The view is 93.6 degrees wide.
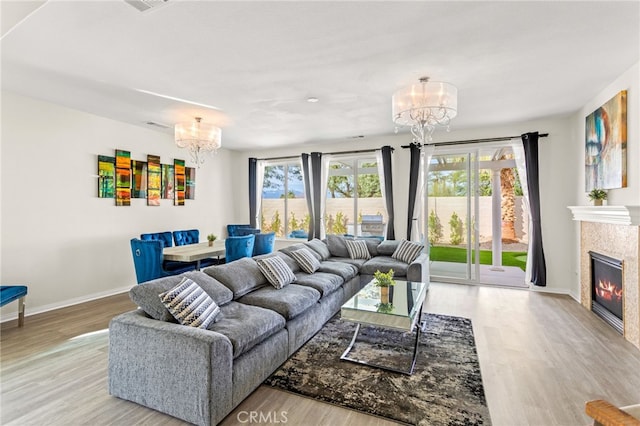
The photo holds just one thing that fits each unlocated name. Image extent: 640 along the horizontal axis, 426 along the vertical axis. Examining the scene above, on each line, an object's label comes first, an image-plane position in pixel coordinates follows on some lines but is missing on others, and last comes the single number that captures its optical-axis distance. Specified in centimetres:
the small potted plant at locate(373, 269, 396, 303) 306
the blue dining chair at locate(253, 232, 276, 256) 541
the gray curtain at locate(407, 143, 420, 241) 579
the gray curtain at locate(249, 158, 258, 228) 746
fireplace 347
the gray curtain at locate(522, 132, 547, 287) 499
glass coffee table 263
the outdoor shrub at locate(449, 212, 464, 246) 573
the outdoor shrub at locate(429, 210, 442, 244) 592
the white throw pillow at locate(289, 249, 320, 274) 417
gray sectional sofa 190
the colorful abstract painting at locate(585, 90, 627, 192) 332
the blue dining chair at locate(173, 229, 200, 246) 534
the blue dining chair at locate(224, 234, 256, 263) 452
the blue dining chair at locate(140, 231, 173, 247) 485
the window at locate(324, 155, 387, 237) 643
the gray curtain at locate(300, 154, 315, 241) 685
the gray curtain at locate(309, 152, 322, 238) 672
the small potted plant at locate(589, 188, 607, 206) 377
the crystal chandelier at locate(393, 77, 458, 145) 312
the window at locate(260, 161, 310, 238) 733
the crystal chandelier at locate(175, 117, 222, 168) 444
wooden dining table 409
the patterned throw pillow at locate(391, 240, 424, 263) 496
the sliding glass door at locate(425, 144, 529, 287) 561
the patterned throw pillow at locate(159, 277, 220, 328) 220
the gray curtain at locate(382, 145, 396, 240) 602
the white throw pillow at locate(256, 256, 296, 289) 338
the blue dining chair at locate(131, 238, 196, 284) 403
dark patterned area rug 209
